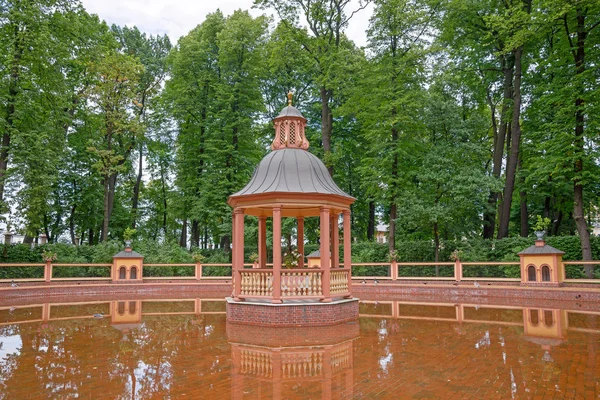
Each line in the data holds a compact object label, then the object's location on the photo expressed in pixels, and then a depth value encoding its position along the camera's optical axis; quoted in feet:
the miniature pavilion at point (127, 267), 70.85
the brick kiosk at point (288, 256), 36.11
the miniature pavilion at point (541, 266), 55.06
